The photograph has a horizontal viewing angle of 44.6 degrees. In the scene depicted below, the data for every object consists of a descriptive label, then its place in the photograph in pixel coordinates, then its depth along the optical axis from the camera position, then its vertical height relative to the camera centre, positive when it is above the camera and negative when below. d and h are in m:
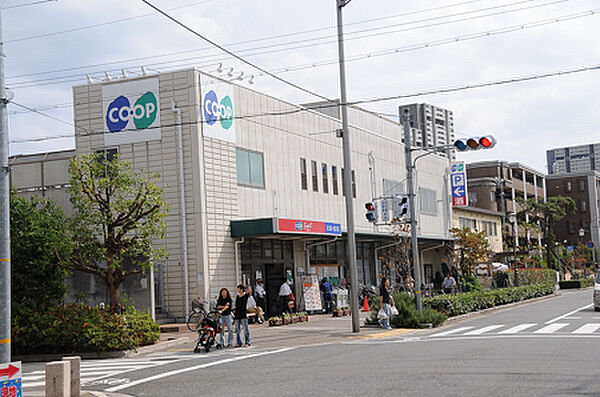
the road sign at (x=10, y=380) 9.74 -1.35
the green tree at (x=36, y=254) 21.20 +0.69
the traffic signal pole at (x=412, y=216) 24.64 +1.48
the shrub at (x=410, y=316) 24.52 -1.90
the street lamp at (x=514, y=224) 41.69 +0.70
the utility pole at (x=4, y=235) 10.43 +0.64
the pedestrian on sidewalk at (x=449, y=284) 35.66 -1.23
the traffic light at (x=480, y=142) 21.72 +3.42
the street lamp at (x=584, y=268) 71.12 -1.65
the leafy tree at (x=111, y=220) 21.50 +1.61
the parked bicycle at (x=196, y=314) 26.17 -1.57
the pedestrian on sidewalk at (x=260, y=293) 29.86 -1.04
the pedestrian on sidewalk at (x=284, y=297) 31.06 -1.31
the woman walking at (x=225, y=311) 20.50 -1.19
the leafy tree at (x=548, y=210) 75.88 +4.65
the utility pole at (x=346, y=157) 23.45 +3.39
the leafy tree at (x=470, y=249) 46.12 +0.57
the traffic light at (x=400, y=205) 24.70 +1.91
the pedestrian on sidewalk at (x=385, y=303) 23.95 -1.36
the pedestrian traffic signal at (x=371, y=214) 25.36 +1.69
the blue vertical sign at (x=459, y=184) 53.16 +5.39
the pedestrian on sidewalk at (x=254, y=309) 28.41 -1.62
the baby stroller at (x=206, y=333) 19.67 -1.72
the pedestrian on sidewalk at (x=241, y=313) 20.58 -1.26
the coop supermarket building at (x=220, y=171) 28.02 +4.09
